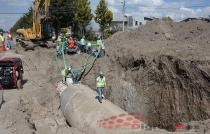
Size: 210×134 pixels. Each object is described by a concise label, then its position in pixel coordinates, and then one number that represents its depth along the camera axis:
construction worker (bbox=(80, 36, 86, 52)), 18.55
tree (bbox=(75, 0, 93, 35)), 40.34
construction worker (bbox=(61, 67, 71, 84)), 14.88
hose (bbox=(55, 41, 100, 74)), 16.48
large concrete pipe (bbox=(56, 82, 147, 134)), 9.07
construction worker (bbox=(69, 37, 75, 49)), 18.38
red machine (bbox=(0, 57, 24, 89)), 12.02
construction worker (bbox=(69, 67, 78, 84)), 15.16
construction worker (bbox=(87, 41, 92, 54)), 18.34
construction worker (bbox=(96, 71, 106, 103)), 10.91
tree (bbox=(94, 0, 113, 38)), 41.22
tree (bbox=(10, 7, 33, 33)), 48.26
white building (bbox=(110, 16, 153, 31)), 61.22
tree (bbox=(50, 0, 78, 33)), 37.87
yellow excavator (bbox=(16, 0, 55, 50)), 20.44
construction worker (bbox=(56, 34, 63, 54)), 18.72
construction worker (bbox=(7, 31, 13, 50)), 21.52
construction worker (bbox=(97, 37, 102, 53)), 16.92
